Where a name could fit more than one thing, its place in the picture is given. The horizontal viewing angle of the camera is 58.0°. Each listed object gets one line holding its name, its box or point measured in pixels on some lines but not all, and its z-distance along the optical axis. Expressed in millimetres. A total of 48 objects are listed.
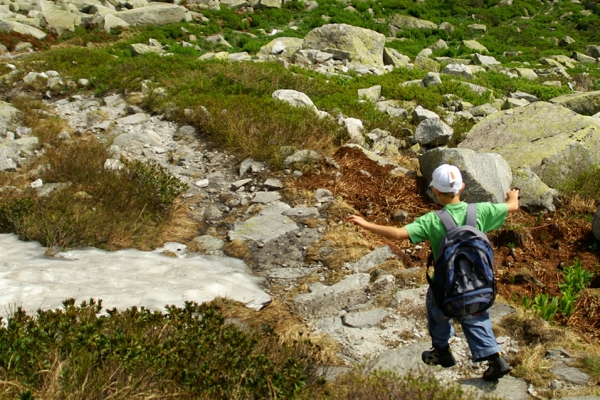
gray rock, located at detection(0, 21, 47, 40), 20078
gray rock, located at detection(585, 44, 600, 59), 23469
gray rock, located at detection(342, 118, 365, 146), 9086
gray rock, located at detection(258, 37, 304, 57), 16609
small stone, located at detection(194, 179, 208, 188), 8211
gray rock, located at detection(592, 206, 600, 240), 6043
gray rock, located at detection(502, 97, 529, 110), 11559
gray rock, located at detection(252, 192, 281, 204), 7543
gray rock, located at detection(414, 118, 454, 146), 9227
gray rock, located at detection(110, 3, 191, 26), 22203
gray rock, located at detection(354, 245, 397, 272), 5750
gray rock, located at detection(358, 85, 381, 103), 11723
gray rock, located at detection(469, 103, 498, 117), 11289
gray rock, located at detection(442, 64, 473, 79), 15594
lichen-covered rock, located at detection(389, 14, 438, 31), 25209
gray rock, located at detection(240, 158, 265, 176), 8320
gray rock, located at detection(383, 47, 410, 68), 17491
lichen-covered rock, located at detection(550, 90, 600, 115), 10711
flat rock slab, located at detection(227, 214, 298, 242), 6621
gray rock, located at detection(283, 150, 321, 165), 8203
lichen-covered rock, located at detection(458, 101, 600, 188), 7582
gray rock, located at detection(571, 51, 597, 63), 22281
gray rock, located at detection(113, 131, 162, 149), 9555
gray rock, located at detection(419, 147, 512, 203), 6633
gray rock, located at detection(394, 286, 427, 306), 4852
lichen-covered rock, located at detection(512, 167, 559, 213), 6992
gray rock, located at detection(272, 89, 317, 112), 10336
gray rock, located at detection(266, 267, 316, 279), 5859
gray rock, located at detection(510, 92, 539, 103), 13180
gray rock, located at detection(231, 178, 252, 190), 8062
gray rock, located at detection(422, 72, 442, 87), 13044
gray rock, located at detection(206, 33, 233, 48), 18941
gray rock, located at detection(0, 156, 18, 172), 8167
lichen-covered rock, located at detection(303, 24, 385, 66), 16409
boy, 3535
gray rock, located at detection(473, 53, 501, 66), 19334
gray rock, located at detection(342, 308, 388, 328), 4691
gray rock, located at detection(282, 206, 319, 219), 7035
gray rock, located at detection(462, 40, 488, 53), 22412
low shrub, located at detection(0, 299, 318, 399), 2914
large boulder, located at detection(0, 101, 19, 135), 10103
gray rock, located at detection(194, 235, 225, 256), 6422
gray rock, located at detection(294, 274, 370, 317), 5074
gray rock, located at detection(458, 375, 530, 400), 3461
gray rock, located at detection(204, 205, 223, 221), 7339
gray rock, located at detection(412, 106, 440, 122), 10278
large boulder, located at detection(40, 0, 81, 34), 21656
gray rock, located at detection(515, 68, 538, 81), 17516
